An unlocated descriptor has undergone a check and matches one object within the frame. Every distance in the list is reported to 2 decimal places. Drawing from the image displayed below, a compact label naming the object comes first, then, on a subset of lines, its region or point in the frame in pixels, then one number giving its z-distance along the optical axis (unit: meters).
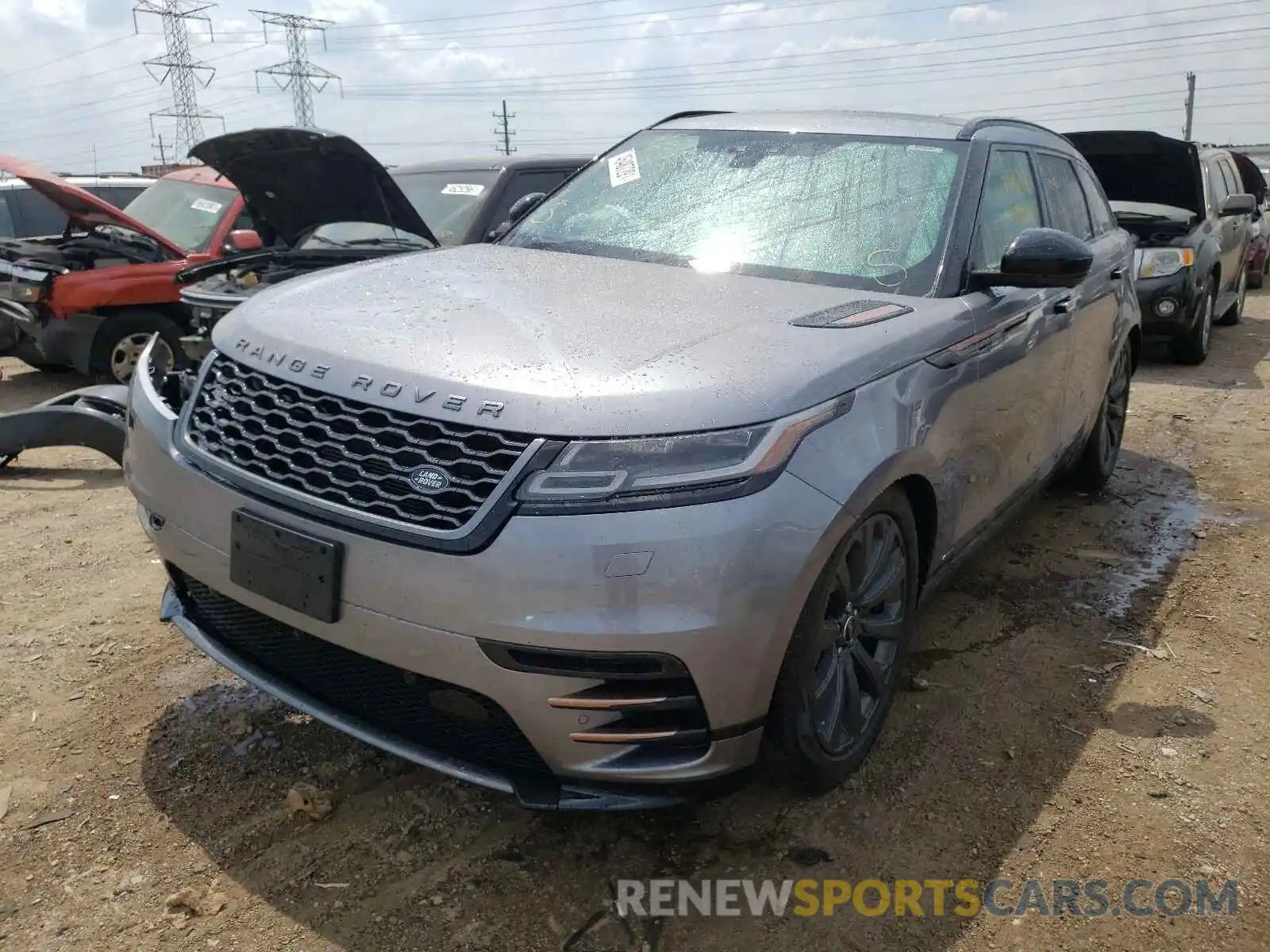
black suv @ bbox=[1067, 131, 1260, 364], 8.79
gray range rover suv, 2.15
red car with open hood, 7.22
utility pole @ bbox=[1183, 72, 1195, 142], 57.16
